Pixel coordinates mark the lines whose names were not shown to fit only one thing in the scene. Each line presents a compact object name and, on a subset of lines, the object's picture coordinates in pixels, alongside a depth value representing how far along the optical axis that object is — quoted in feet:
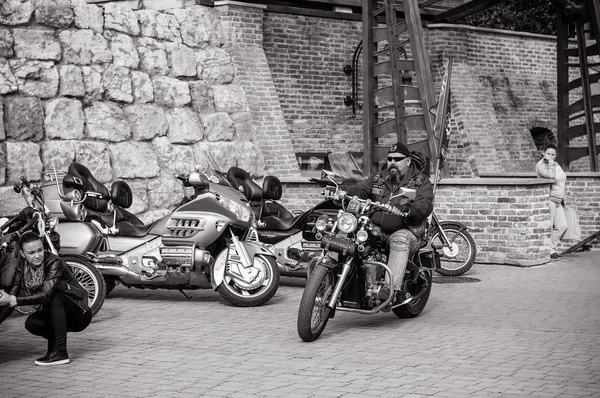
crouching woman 24.09
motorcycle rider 29.25
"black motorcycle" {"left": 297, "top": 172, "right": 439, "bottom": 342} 27.17
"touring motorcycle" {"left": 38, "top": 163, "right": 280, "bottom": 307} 33.04
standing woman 48.16
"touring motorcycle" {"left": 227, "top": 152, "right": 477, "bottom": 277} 37.93
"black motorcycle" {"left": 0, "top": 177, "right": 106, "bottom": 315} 29.04
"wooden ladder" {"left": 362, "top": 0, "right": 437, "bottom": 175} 51.26
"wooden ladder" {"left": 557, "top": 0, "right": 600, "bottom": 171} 63.46
